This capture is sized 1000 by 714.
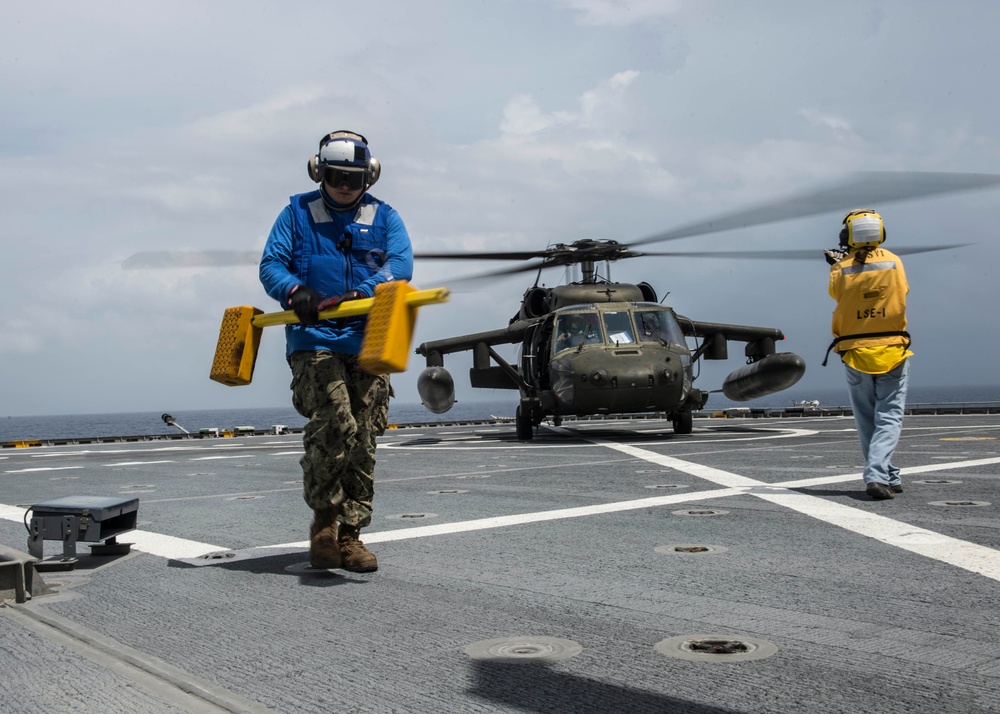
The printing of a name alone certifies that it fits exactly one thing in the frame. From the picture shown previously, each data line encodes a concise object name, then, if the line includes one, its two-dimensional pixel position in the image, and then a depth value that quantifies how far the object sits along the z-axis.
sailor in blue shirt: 4.24
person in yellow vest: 6.23
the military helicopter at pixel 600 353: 14.20
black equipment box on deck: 4.30
